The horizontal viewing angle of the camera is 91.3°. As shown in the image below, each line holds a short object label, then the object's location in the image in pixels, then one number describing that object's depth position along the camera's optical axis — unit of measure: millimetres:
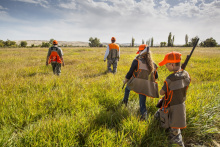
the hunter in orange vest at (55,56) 6391
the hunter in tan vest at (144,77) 2605
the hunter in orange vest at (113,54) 7086
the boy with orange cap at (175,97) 1809
